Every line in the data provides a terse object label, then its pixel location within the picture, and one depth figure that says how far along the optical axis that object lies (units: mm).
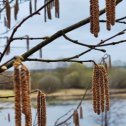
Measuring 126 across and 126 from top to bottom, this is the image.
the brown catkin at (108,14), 742
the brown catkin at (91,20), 728
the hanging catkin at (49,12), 1199
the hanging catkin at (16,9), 1655
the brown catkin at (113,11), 742
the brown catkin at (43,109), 726
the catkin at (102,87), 761
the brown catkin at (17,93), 579
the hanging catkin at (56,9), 1195
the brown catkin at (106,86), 782
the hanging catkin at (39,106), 728
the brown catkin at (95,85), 759
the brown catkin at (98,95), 758
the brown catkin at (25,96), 585
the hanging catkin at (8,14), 1395
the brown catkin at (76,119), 1698
